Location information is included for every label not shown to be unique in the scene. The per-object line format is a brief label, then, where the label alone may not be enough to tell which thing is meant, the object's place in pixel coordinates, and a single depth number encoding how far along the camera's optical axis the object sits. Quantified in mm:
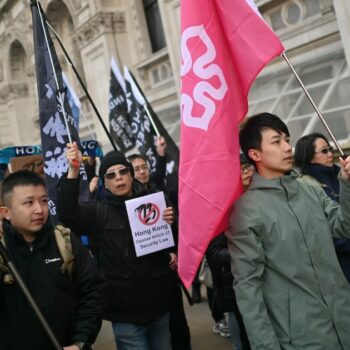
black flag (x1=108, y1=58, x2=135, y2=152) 6066
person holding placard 3049
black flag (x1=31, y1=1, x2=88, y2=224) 3939
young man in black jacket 2160
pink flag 2254
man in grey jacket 2017
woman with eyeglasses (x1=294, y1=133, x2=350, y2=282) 3285
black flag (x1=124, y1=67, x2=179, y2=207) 5305
